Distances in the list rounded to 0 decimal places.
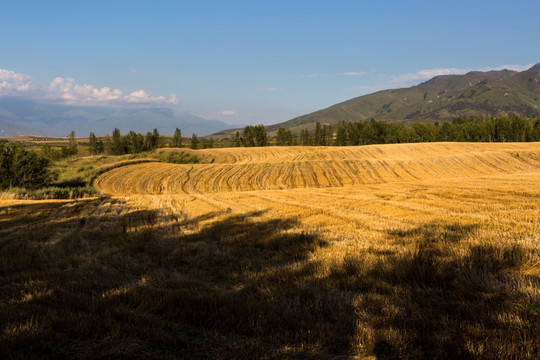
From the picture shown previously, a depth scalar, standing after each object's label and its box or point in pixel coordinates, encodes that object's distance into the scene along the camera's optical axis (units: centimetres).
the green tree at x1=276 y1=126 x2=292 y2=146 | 14312
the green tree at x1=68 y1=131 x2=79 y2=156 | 12326
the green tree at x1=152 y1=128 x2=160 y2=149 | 12469
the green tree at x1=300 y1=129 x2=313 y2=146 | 15612
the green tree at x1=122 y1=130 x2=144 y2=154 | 11764
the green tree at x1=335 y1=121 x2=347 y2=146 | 13538
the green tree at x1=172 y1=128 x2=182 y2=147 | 13991
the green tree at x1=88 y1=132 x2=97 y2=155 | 12750
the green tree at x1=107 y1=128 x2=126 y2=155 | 12094
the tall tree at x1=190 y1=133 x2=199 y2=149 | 13900
